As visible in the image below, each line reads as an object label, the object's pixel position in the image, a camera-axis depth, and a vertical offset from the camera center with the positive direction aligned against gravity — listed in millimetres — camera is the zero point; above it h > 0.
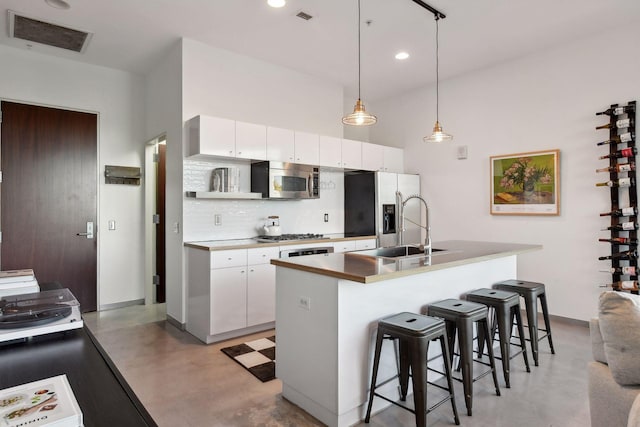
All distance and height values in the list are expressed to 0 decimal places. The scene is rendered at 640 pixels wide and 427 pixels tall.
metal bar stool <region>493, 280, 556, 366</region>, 3000 -718
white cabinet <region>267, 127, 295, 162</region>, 4195 +788
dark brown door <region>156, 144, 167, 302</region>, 5055 -168
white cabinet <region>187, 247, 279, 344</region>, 3535 -768
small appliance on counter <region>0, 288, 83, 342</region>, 1207 -345
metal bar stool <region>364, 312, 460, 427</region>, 1984 -753
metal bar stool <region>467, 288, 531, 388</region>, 2625 -749
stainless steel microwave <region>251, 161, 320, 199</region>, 4207 +392
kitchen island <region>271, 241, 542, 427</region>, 2121 -628
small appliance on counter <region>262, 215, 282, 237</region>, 4395 -153
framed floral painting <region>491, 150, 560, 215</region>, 4207 +341
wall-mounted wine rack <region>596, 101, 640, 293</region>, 3615 +157
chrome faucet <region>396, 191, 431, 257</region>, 2973 -263
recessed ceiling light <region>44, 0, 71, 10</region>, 3186 +1808
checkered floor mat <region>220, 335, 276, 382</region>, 2889 -1210
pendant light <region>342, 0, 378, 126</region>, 2926 +758
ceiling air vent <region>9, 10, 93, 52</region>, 3511 +1804
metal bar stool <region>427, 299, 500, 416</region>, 2303 -725
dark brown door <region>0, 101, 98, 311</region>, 4086 +239
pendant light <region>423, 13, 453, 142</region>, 3655 +761
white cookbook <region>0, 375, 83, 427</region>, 700 -382
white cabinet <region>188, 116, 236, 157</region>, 3676 +783
